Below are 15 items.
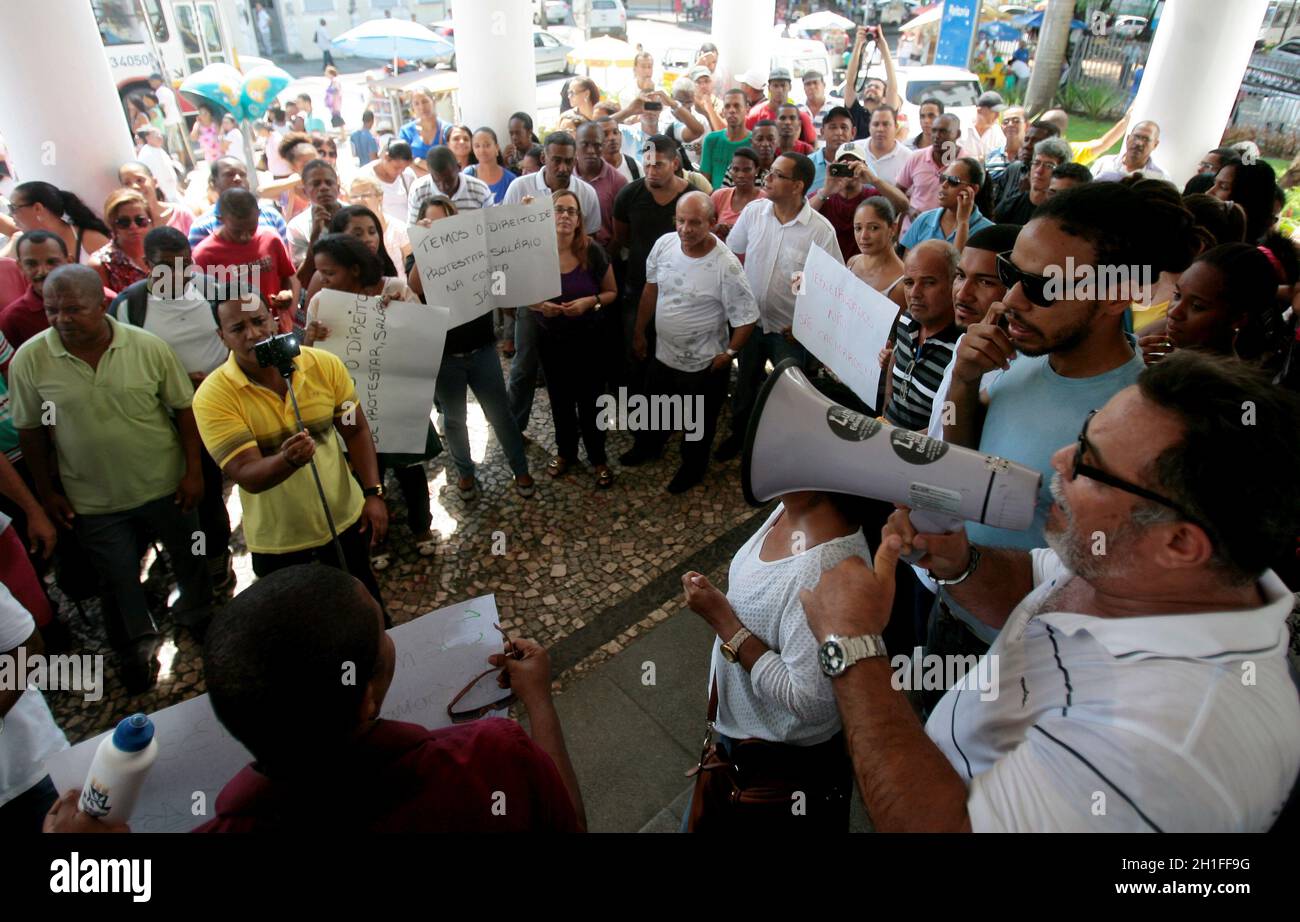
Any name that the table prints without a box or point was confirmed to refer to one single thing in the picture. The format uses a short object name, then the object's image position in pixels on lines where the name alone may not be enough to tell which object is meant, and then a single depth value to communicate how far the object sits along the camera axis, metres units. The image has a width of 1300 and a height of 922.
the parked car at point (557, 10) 28.27
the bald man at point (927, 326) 3.21
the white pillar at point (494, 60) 8.20
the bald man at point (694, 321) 4.61
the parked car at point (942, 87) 14.88
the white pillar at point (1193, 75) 7.86
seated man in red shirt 1.18
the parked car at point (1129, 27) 18.44
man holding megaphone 1.07
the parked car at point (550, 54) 21.23
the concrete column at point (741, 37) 11.44
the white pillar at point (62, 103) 4.88
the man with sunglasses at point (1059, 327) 2.04
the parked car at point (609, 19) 25.80
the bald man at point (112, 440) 3.08
